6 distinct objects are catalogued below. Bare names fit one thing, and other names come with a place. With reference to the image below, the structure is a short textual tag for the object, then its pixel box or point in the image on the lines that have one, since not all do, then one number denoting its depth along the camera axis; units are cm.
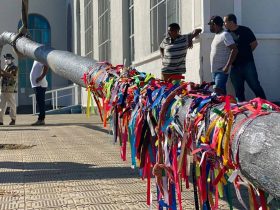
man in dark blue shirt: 883
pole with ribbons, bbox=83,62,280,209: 249
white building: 998
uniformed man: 1388
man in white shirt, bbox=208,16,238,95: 816
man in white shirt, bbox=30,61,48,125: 1334
